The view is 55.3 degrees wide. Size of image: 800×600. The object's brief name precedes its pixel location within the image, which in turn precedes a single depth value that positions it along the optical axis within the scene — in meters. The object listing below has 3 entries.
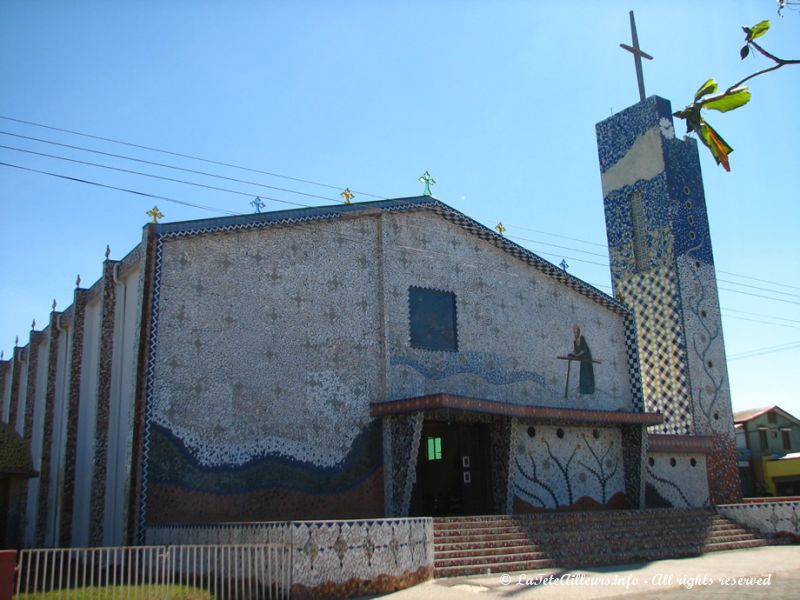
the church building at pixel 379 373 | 13.59
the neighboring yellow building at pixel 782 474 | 29.94
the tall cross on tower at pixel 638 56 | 22.66
